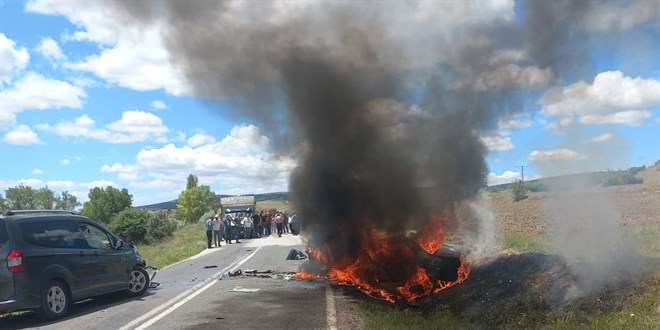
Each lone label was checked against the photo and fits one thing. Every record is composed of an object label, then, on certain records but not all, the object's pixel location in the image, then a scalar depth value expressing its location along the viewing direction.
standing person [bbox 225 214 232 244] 26.31
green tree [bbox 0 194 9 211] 80.18
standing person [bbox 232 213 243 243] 26.78
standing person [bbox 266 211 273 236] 33.53
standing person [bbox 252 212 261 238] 30.94
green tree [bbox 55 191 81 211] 91.79
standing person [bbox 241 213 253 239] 29.52
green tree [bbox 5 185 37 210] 83.04
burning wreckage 10.52
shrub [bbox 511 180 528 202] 30.41
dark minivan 7.84
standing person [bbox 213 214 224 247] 23.98
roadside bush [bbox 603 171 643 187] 32.29
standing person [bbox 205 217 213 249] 23.55
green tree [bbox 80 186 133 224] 76.44
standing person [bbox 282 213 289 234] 34.04
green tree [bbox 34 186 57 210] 87.19
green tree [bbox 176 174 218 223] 103.50
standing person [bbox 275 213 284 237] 30.54
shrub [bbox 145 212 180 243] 36.12
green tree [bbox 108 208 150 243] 35.62
